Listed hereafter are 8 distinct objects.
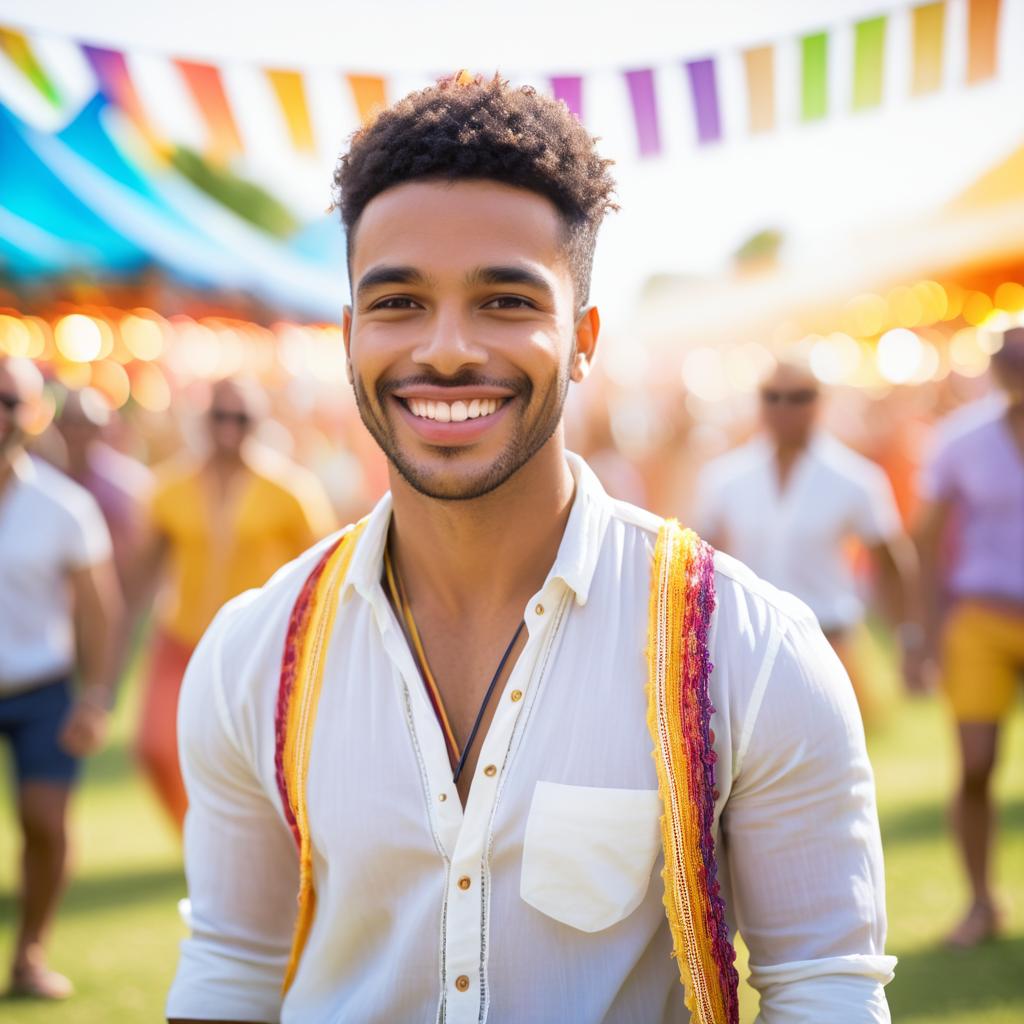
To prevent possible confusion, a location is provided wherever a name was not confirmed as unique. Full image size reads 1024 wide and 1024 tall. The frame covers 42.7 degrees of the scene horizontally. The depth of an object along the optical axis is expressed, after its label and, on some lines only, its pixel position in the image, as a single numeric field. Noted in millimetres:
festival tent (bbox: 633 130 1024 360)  11555
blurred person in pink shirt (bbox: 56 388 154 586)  7715
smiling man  1770
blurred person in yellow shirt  5484
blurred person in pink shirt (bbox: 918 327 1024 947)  4887
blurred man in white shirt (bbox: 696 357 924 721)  5785
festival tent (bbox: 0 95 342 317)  13094
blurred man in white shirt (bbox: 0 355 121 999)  4727
